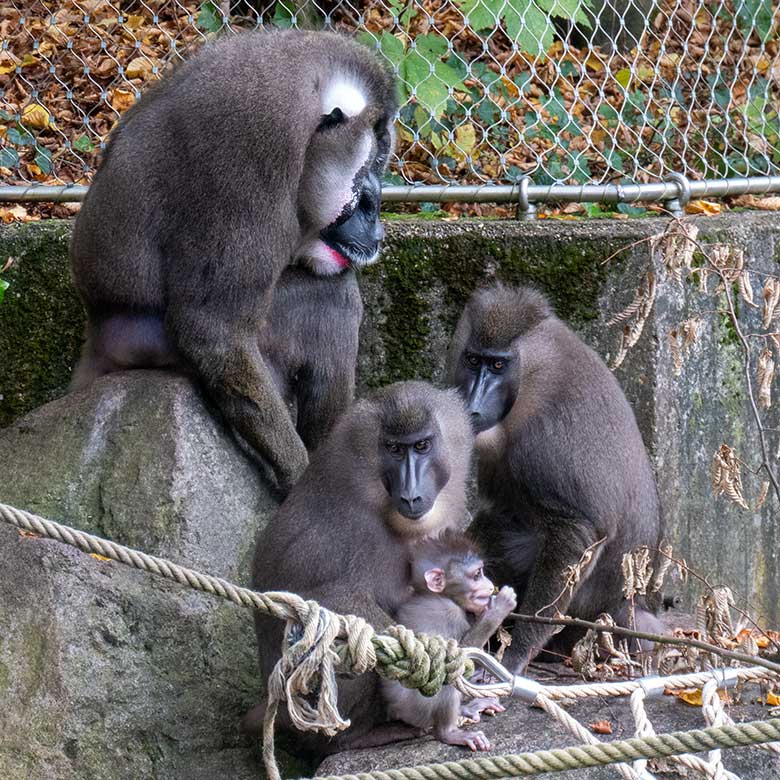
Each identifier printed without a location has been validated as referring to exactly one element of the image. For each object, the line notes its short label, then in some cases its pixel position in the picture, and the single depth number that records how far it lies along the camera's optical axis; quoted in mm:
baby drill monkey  9594
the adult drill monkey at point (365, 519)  9883
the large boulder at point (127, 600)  10469
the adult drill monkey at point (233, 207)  11641
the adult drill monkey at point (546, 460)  11078
